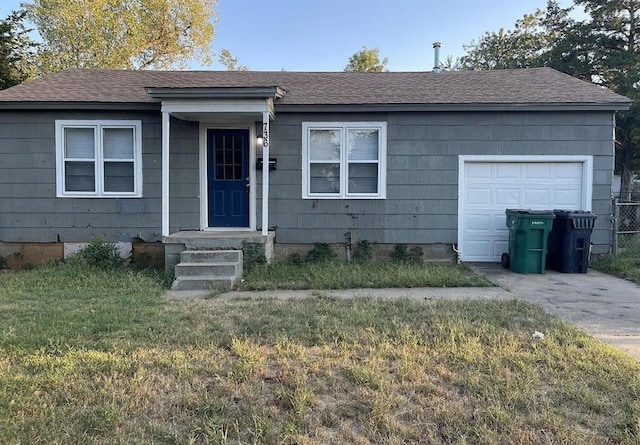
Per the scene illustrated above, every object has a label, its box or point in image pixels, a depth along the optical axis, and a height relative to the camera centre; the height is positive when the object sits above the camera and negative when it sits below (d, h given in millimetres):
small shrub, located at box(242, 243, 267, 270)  7316 -874
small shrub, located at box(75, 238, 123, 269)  7770 -979
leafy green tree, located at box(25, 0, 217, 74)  18641 +7966
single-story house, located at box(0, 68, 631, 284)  8203 +768
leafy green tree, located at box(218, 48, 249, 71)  25494 +8753
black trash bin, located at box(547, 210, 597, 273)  7484 -538
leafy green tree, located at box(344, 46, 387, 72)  31891 +10961
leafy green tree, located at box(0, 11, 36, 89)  13672 +5666
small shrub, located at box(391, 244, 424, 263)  8406 -944
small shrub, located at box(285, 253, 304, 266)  8266 -1064
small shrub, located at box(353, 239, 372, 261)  8367 -890
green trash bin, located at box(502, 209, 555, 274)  7438 -545
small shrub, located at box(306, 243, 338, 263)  8320 -953
